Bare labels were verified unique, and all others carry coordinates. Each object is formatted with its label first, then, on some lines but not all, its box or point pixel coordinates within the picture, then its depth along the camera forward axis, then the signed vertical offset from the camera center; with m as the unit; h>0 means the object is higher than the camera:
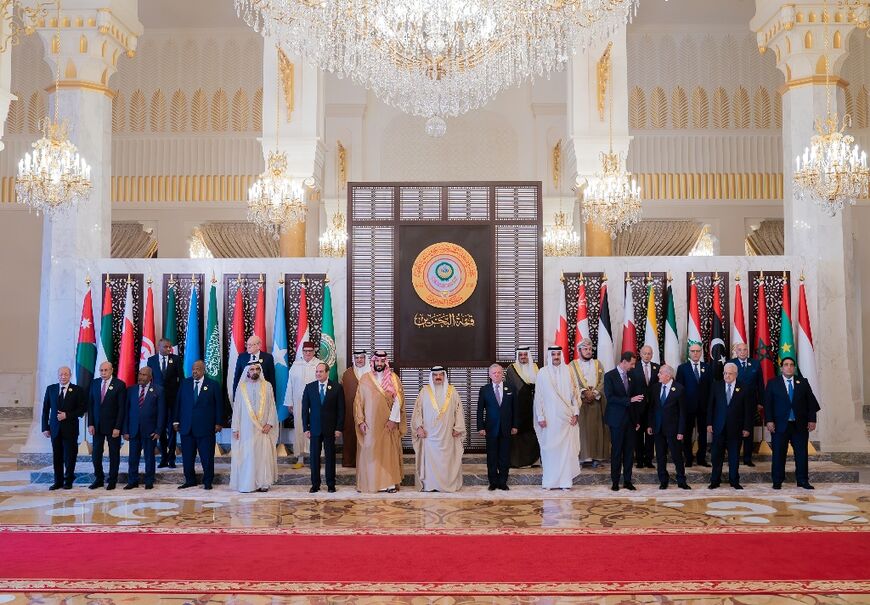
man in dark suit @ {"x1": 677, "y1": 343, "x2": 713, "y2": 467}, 8.77 -0.12
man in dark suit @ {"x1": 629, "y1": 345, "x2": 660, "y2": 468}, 8.52 -0.09
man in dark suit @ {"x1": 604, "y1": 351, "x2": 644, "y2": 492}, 8.28 -0.34
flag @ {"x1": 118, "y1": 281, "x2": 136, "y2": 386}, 9.32 +0.27
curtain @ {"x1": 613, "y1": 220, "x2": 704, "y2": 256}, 15.56 +2.45
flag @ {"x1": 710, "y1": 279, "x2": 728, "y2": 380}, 9.24 +0.36
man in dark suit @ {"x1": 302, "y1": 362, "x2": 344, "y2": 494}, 8.27 -0.34
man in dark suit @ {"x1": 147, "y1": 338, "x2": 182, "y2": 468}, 8.95 +0.01
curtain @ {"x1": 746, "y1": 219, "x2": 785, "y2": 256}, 15.35 +2.38
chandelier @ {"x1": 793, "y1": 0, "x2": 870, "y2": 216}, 8.41 +1.96
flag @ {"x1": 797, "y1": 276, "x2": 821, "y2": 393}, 9.27 +0.29
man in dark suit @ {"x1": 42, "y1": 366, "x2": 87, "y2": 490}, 8.39 -0.40
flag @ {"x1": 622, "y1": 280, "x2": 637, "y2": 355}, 9.27 +0.47
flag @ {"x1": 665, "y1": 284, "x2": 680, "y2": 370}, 9.26 +0.38
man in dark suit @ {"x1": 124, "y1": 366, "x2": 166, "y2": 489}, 8.38 -0.40
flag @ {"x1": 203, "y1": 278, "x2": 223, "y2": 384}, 9.16 +0.35
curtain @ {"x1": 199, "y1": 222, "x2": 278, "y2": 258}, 15.76 +2.47
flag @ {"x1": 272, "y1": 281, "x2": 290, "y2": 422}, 9.16 +0.27
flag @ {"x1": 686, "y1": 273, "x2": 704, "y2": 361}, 9.27 +0.60
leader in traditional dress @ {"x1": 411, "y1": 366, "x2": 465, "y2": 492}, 8.32 -0.52
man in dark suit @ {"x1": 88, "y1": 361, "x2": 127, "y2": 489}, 8.35 -0.34
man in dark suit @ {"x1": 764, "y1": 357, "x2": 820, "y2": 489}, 8.28 -0.39
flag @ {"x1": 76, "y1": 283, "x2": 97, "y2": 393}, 9.20 +0.33
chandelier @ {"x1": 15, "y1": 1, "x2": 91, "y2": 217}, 8.60 +1.97
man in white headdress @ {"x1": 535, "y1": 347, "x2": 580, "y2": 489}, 8.38 -0.41
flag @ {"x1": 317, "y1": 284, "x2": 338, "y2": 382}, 9.25 +0.43
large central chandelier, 7.77 +3.13
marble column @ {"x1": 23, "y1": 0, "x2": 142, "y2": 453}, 9.73 +2.38
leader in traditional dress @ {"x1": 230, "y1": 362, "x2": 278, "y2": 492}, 8.27 -0.52
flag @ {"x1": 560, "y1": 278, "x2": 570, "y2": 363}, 9.31 +0.46
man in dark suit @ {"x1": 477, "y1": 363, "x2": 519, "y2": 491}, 8.38 -0.42
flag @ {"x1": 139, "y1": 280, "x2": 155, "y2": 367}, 9.30 +0.50
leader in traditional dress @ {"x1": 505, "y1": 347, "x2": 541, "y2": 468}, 8.90 -0.42
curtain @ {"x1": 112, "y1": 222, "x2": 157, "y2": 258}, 15.43 +2.38
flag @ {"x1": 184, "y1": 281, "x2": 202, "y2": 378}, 9.24 +0.41
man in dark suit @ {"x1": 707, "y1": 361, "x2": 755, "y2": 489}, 8.27 -0.40
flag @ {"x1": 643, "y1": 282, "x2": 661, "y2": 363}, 9.23 +0.54
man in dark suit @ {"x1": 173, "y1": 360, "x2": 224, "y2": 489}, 8.43 -0.38
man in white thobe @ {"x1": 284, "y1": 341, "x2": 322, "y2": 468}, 9.00 -0.04
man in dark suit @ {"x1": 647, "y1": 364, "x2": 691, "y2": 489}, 8.25 -0.42
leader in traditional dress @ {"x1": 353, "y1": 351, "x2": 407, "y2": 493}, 8.23 -0.47
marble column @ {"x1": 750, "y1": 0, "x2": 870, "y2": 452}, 9.63 +1.66
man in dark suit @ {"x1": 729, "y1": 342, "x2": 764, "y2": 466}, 8.66 +0.02
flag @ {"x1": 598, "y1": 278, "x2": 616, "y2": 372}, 9.25 +0.43
